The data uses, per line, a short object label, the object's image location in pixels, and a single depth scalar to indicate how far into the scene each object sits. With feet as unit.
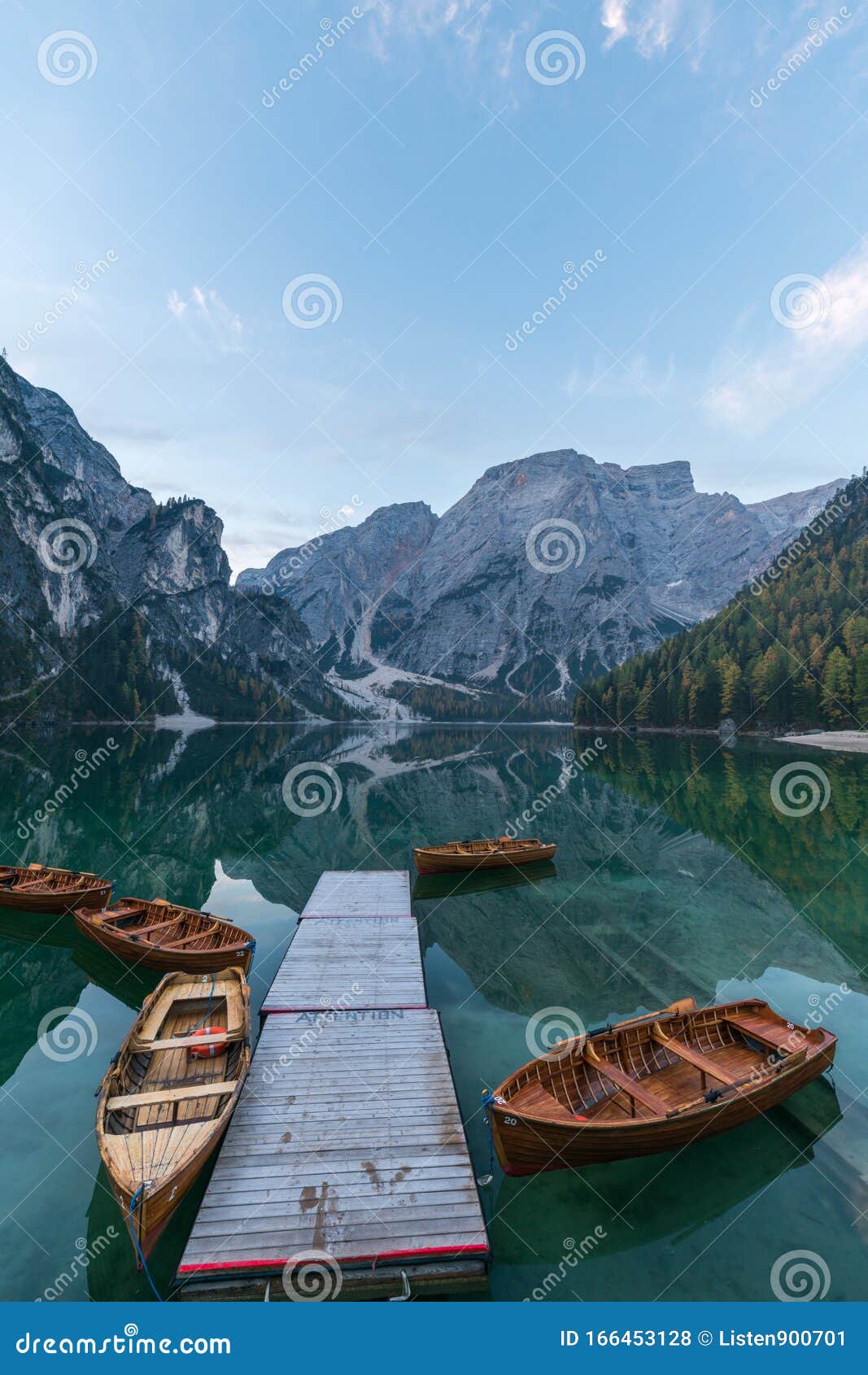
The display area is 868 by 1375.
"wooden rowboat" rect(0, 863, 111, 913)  84.69
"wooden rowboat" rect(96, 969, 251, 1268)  31.22
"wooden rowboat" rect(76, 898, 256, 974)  66.39
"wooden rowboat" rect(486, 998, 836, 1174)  36.94
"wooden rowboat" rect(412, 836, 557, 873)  110.22
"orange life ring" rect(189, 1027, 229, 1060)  45.75
